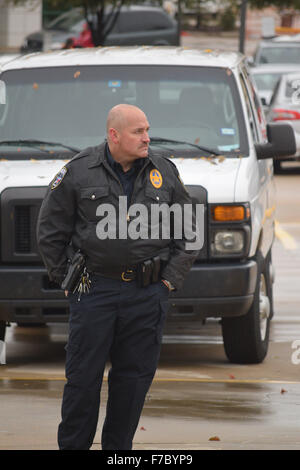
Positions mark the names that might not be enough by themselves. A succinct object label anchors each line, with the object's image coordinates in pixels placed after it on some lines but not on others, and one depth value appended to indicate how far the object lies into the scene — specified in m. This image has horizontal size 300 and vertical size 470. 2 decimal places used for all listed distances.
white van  15.09
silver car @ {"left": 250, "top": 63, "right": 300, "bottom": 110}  51.59
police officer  10.31
